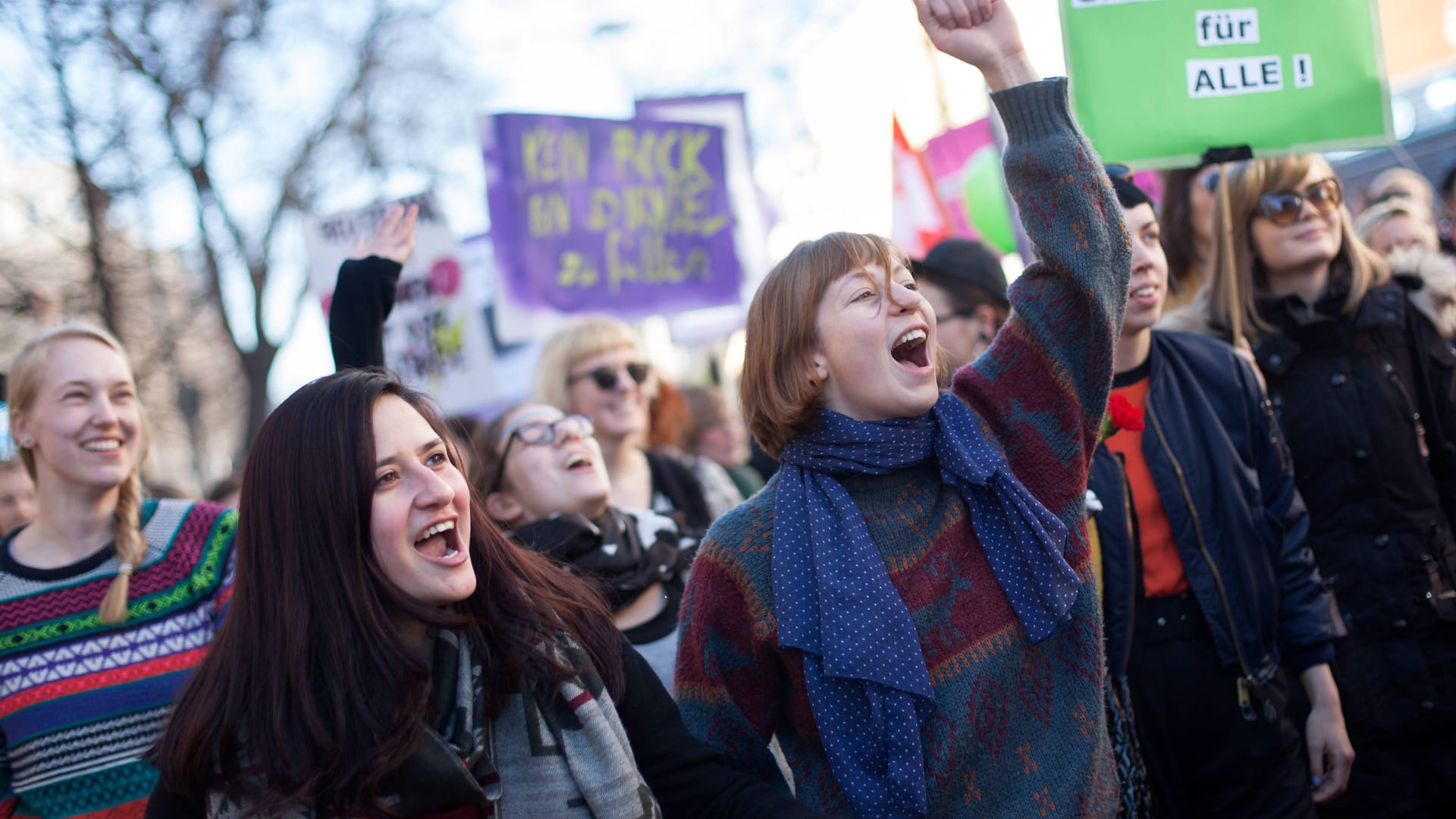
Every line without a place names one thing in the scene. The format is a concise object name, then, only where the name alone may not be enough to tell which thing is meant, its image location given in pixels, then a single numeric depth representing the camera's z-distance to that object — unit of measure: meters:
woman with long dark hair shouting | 2.11
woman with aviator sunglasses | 3.19
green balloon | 7.22
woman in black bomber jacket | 2.82
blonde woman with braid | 2.85
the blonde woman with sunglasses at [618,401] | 4.43
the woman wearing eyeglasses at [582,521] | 3.40
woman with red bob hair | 2.15
